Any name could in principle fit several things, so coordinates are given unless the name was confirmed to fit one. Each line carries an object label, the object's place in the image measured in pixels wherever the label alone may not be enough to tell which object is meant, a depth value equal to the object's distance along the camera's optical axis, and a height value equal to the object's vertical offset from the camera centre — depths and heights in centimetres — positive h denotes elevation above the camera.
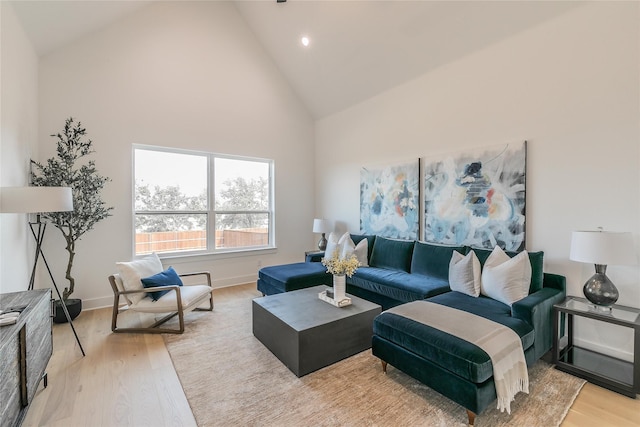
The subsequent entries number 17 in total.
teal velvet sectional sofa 181 -89
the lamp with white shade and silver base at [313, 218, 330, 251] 530 -32
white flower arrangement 284 -54
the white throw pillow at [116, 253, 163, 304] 310 -73
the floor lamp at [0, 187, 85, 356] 230 +10
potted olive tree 330 +33
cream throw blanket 182 -87
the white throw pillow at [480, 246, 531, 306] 264 -64
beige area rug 188 -136
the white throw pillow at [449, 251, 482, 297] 294 -66
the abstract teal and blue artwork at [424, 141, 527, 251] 312 +18
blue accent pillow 313 -78
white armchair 308 -95
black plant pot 338 -118
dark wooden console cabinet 146 -85
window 436 +17
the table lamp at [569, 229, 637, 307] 222 -34
